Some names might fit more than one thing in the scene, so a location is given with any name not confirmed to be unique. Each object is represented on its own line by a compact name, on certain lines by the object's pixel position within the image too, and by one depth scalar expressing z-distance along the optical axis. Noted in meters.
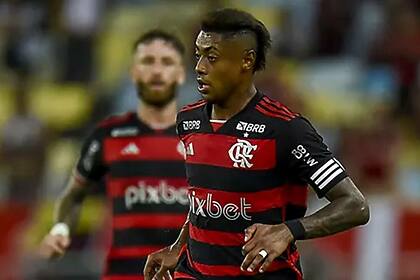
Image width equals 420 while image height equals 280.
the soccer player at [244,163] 12.67
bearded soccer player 17.05
